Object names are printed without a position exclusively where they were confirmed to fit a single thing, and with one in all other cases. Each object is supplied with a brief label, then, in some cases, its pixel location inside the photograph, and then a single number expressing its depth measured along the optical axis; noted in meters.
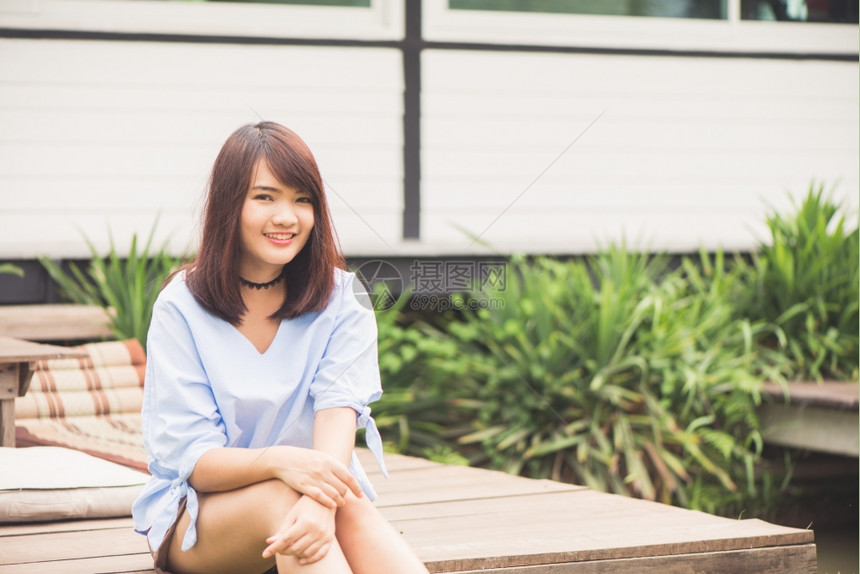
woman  3.68
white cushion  5.01
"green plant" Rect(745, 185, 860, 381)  9.10
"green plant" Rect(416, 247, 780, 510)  8.31
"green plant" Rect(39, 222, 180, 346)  8.53
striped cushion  6.93
